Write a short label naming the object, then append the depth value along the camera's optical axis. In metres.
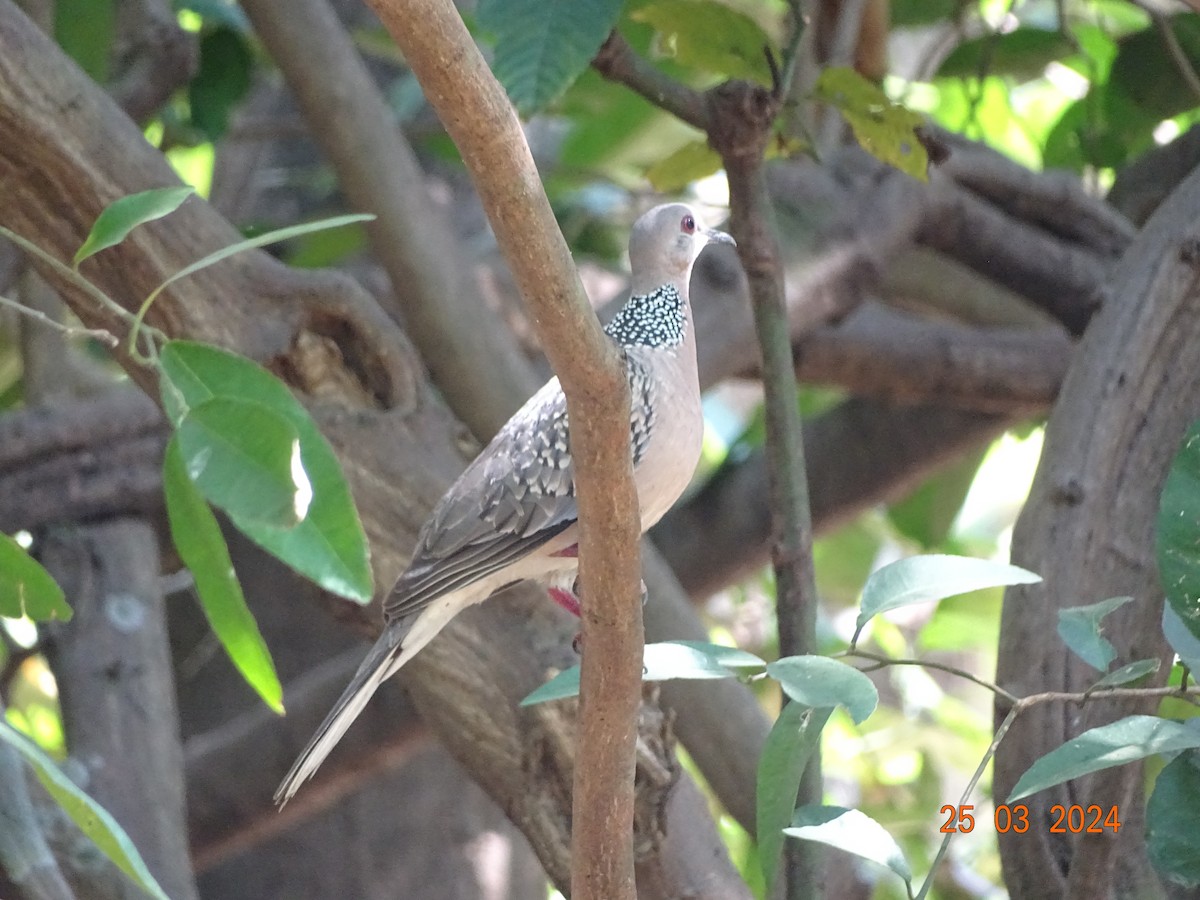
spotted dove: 6.95
